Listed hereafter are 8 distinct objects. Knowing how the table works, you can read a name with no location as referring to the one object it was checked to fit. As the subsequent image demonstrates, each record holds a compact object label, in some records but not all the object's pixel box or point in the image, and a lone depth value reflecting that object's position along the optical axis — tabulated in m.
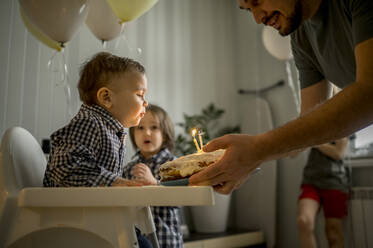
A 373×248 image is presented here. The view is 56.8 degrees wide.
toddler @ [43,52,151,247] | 0.96
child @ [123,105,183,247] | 1.65
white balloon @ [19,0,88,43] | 1.55
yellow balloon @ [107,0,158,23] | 1.83
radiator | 2.30
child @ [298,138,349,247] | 2.54
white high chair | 0.72
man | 0.84
